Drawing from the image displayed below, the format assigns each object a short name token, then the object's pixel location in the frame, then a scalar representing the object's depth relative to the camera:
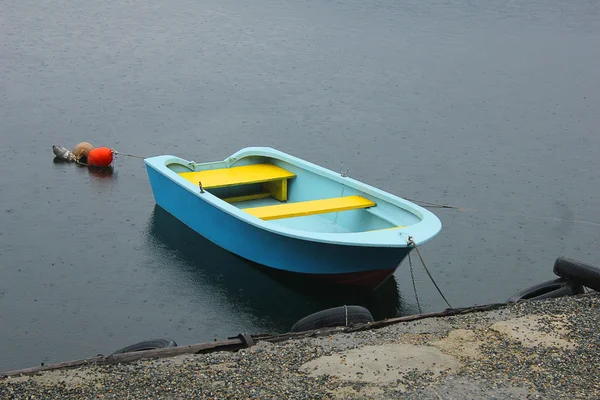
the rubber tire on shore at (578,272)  9.60
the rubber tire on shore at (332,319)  8.95
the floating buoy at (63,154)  16.00
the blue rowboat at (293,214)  10.32
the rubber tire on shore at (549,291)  9.88
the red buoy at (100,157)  15.70
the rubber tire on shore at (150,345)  8.63
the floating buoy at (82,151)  16.05
